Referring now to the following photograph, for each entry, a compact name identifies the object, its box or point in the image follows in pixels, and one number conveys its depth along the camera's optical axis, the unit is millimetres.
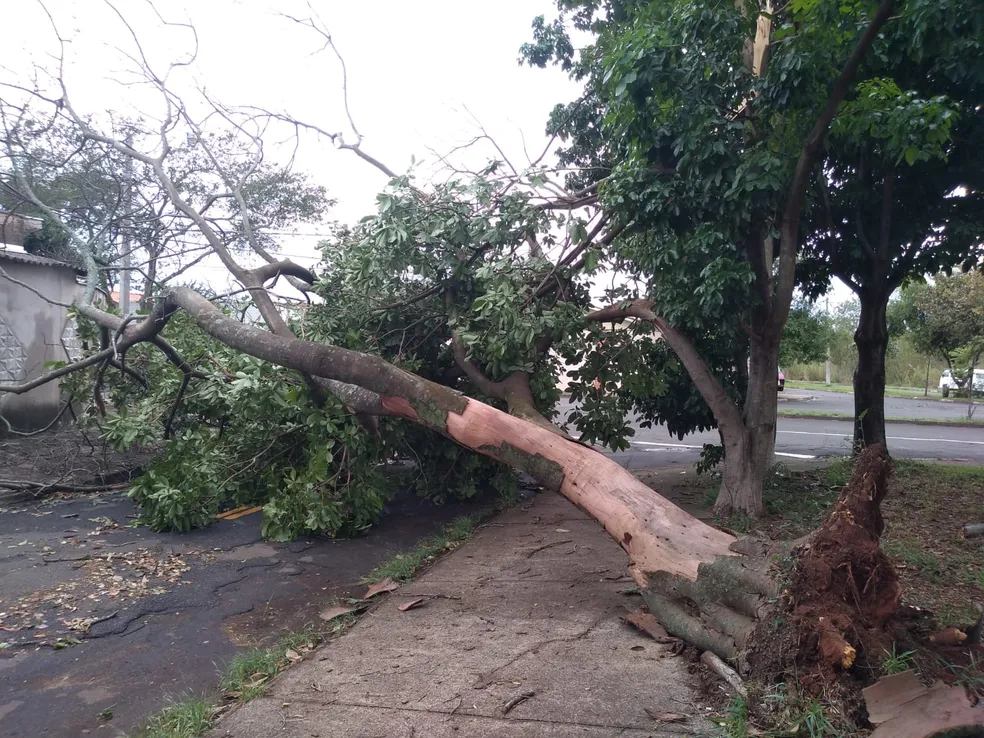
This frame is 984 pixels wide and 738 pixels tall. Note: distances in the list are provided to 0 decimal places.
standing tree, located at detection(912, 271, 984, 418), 21906
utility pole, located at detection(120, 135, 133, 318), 12641
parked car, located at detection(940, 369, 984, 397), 31531
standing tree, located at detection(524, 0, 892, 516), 6234
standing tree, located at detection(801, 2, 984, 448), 5871
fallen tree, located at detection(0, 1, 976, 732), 3842
